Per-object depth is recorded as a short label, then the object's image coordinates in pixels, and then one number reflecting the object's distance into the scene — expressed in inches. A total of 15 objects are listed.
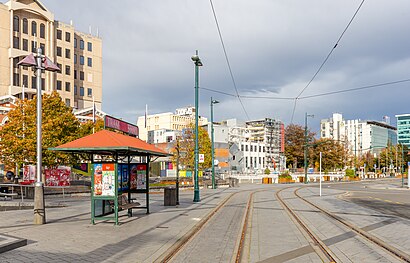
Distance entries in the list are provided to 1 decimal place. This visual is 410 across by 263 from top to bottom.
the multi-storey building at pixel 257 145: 4429.1
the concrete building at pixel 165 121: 5757.9
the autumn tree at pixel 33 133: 1418.6
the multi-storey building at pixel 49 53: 2642.7
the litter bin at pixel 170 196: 815.6
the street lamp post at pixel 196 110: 934.4
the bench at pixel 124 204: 541.2
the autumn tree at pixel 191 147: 2262.6
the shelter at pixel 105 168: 495.2
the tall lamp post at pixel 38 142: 503.8
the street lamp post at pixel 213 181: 1597.3
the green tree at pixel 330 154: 3560.5
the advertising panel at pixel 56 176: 1208.8
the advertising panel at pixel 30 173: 1181.1
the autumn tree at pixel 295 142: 3681.1
